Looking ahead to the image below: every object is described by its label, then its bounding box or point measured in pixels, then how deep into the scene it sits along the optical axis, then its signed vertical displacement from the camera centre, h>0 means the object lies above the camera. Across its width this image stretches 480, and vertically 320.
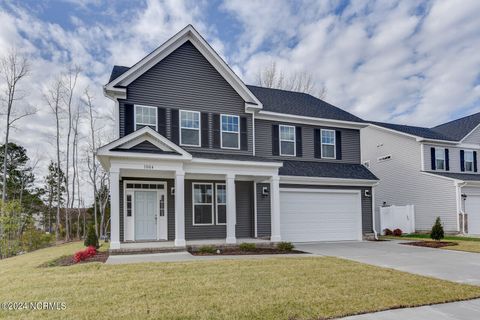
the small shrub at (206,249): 11.16 -2.21
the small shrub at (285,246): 12.09 -2.33
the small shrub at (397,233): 19.17 -3.07
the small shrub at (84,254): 9.60 -2.05
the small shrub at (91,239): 12.04 -1.94
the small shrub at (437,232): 15.49 -2.47
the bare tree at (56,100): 24.81 +6.41
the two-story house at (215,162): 11.96 +0.81
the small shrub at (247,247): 11.74 -2.26
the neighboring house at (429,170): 19.31 +0.60
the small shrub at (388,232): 19.72 -3.09
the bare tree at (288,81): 31.05 +9.43
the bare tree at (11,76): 21.66 +7.19
